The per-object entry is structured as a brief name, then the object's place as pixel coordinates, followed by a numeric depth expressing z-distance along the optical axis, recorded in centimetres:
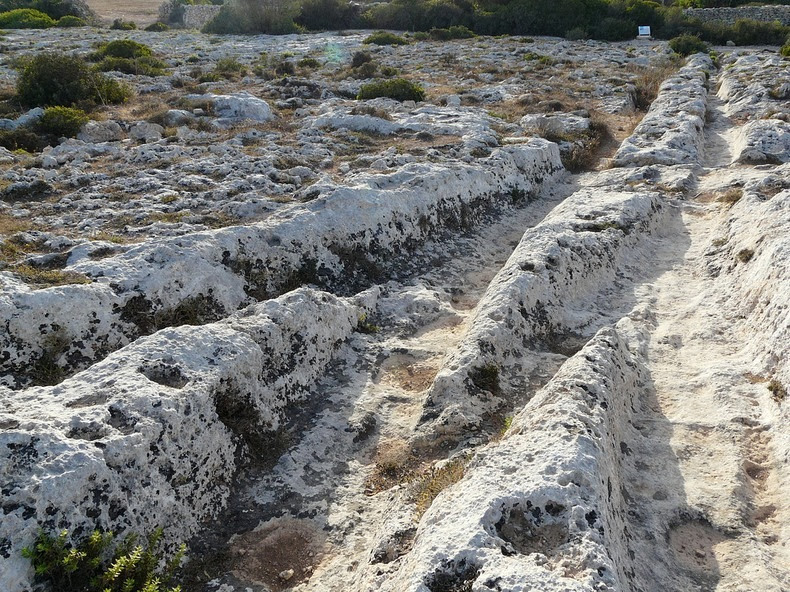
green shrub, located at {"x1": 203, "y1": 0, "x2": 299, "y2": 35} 4681
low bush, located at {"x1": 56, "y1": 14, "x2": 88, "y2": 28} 4997
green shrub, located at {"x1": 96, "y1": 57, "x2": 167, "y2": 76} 2608
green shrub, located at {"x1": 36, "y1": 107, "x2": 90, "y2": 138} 1614
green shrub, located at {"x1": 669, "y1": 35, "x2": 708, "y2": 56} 3453
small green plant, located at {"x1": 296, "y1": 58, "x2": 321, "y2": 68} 3000
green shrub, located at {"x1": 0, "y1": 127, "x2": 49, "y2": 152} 1517
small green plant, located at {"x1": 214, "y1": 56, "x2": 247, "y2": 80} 2636
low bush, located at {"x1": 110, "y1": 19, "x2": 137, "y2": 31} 4909
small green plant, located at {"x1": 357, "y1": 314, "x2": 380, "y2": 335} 908
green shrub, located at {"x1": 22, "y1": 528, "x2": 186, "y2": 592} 439
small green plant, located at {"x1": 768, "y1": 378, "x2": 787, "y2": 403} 641
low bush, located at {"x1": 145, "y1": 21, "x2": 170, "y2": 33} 5128
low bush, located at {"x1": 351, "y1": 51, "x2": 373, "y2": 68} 2984
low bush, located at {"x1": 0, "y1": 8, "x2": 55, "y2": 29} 4819
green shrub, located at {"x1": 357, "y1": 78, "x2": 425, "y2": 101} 2169
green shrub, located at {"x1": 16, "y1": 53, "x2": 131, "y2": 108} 1933
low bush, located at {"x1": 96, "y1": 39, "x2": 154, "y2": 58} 2964
